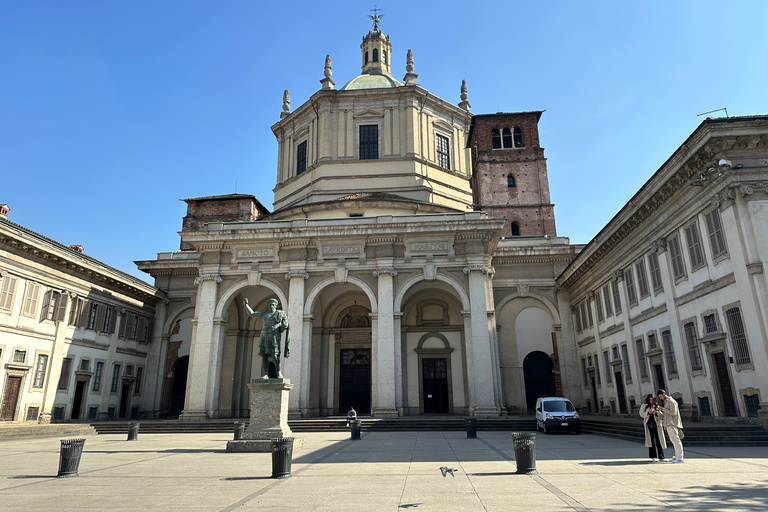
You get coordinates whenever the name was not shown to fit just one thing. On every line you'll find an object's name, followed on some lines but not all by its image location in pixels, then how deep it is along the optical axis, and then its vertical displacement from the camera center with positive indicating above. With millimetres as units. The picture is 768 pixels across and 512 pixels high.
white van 20109 -368
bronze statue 15438 +2069
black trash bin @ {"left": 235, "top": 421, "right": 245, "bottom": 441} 16681 -602
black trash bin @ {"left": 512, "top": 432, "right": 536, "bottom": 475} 10086 -914
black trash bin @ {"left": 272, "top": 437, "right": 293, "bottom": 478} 9820 -852
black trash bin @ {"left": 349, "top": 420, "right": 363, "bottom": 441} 18906 -739
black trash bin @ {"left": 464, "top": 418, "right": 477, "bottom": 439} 19047 -727
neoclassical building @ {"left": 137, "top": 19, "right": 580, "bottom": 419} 27391 +7643
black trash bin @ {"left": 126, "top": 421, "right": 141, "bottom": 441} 19719 -738
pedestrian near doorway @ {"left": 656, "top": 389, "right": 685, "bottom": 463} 11438 -380
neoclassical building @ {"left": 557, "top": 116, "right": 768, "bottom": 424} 15867 +4494
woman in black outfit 11734 -590
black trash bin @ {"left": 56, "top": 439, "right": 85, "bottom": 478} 10203 -861
